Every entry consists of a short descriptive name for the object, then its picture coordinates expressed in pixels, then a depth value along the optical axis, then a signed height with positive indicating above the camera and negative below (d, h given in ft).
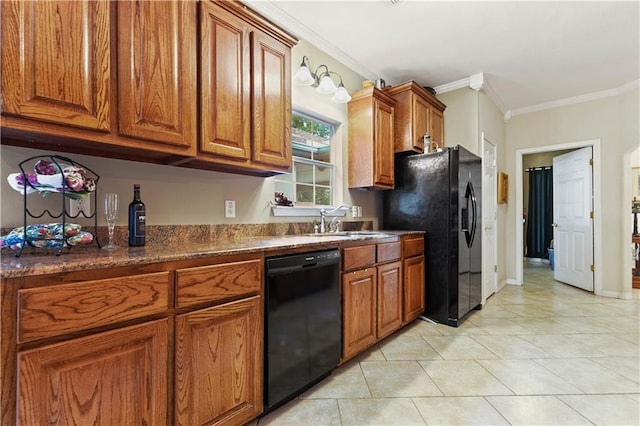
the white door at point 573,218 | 14.23 -0.28
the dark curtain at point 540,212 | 23.70 +0.05
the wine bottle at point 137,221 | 4.94 -0.12
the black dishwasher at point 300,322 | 5.16 -2.08
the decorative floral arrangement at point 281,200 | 8.29 +0.38
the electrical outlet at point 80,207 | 4.76 +0.11
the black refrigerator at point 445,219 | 9.61 -0.22
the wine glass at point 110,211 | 4.71 +0.05
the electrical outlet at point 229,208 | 6.96 +0.13
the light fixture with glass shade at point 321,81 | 7.91 +3.74
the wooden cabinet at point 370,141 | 9.97 +2.49
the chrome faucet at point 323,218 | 9.14 -0.16
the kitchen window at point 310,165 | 9.09 +1.57
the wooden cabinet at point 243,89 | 5.48 +2.53
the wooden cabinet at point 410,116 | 10.91 +3.62
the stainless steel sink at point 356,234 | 7.83 -0.60
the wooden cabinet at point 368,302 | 6.89 -2.28
